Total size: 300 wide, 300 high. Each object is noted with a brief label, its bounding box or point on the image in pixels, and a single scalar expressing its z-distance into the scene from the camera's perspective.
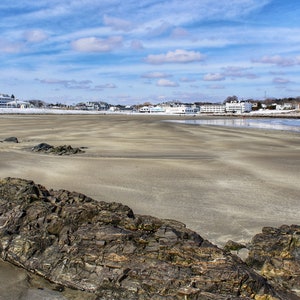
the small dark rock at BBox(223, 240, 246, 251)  6.11
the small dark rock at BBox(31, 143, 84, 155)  17.66
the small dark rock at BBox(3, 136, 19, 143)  23.37
